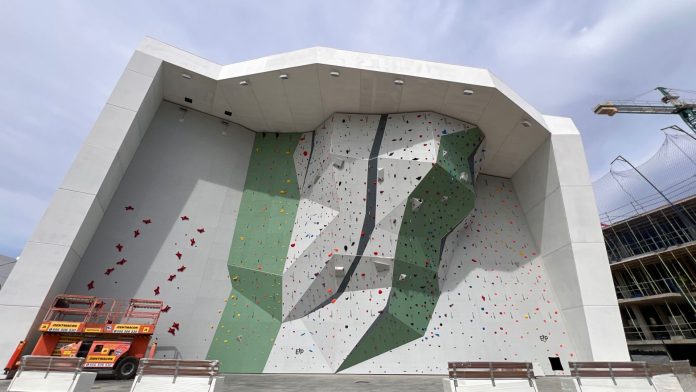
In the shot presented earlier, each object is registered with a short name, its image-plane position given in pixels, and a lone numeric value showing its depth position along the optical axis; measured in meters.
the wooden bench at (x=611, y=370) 4.22
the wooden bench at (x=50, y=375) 3.96
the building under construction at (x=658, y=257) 19.77
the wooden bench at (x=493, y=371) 4.16
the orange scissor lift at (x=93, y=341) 7.69
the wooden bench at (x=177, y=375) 3.98
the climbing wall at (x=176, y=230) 10.59
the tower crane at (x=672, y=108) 31.17
